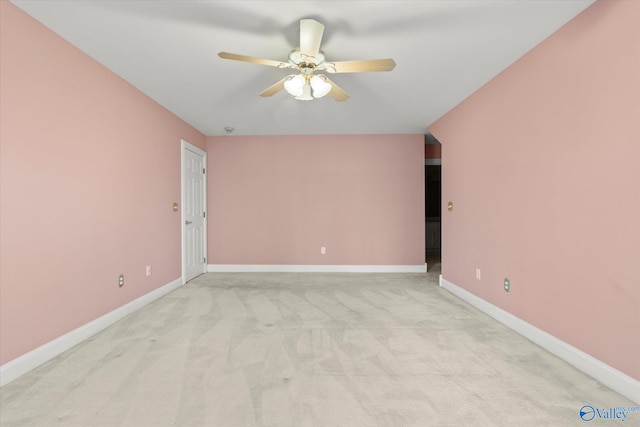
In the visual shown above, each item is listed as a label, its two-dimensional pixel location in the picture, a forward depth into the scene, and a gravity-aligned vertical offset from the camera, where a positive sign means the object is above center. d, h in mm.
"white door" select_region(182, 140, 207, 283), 4668 -70
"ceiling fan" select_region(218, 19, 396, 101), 2125 +1110
